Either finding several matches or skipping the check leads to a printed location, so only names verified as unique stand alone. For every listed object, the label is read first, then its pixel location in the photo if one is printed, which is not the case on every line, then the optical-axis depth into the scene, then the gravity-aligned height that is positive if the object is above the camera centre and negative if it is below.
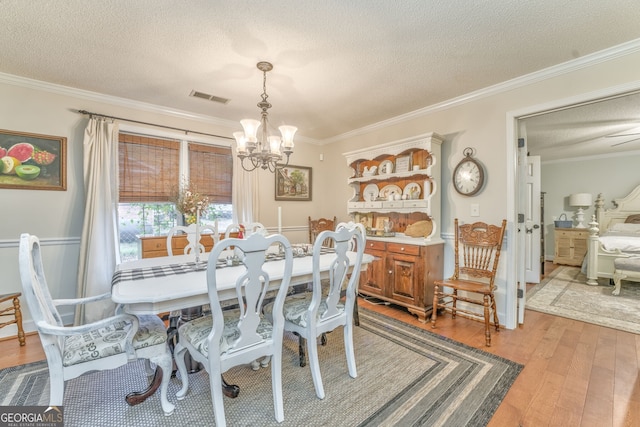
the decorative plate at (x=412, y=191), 3.62 +0.28
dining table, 1.45 -0.42
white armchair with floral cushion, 1.33 -0.70
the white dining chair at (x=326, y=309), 1.79 -0.69
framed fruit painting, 2.71 +0.51
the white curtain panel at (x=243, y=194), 3.93 +0.25
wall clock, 3.05 +0.40
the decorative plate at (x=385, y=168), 3.79 +0.61
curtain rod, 3.01 +1.07
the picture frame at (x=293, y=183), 4.49 +0.47
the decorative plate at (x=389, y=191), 3.93 +0.30
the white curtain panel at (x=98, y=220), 2.92 -0.08
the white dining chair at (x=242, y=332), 1.41 -0.70
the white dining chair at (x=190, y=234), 2.69 -0.22
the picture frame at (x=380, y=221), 4.12 -0.14
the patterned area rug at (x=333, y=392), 1.62 -1.19
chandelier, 2.28 +0.59
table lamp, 5.79 +0.19
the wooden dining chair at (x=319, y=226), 4.61 -0.24
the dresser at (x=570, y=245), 5.66 -0.70
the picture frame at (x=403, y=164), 3.67 +0.63
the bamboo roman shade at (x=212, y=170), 3.76 +0.57
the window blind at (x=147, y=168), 3.31 +0.54
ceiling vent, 3.09 +1.31
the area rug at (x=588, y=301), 3.02 -1.16
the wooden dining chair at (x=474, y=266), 2.74 -0.59
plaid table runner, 1.78 -0.41
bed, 4.30 -0.43
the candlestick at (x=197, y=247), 2.12 -0.27
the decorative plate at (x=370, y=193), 4.18 +0.29
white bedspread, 4.16 -0.47
